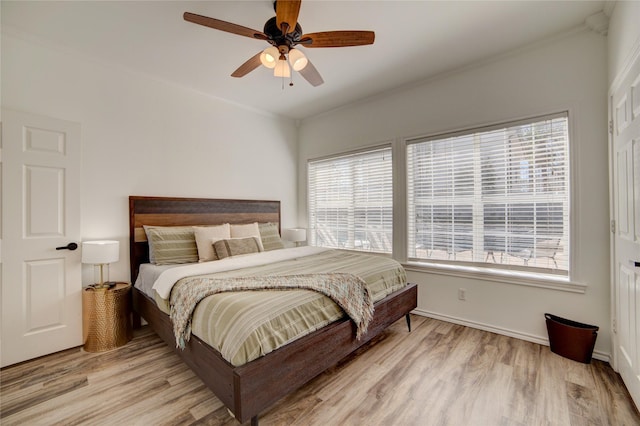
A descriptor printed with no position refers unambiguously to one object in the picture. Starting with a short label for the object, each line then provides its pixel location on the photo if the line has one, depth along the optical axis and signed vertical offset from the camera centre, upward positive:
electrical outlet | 3.05 -0.90
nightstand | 2.52 -0.96
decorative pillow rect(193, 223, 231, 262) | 3.05 -0.28
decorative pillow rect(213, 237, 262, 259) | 3.05 -0.38
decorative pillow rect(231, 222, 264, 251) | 3.47 -0.23
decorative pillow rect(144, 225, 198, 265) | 2.88 -0.33
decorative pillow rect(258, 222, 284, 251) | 3.69 -0.32
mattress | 1.52 -0.60
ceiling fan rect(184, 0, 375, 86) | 1.80 +1.27
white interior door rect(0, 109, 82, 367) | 2.29 -0.18
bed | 1.46 -0.88
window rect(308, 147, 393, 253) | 3.82 +0.18
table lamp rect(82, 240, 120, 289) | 2.46 -0.33
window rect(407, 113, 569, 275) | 2.60 +0.17
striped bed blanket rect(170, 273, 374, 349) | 1.87 -0.56
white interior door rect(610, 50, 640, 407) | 1.71 -0.10
